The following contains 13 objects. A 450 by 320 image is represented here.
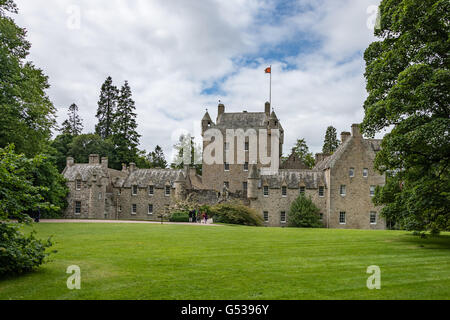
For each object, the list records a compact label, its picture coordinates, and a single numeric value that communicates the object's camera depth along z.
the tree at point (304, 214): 43.34
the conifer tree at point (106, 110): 77.69
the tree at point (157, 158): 91.06
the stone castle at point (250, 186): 45.59
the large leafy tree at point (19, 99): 23.64
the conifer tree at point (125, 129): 69.12
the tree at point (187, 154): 77.64
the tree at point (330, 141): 78.12
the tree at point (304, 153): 74.44
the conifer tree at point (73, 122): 82.00
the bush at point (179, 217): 42.25
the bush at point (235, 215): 41.16
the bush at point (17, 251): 9.80
